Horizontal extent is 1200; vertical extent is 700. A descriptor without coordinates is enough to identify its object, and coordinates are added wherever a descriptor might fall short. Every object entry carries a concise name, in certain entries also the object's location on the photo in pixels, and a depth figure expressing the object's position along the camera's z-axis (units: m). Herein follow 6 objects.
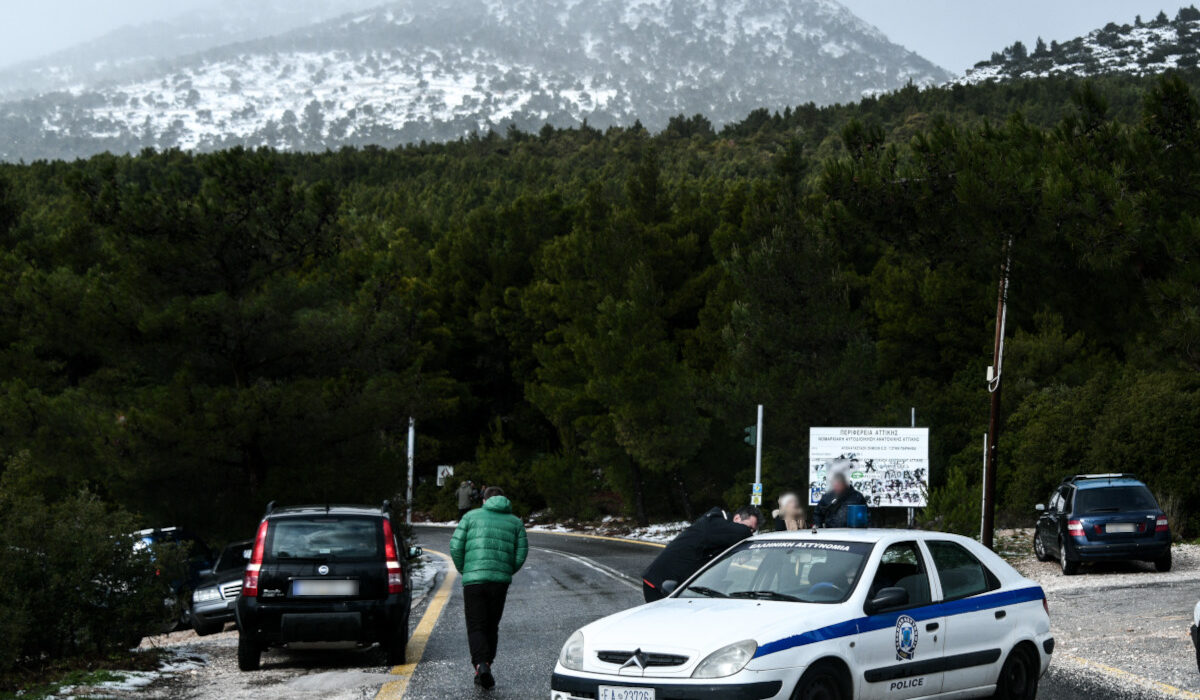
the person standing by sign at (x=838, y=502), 14.67
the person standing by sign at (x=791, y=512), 13.99
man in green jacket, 10.48
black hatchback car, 11.60
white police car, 7.25
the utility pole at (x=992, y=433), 25.62
